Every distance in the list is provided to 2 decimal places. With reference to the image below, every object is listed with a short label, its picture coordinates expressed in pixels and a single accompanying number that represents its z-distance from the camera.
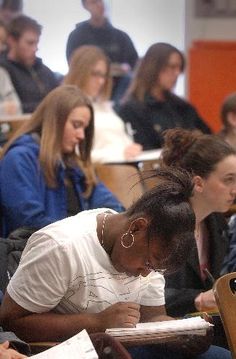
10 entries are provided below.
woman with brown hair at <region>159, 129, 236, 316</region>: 6.03
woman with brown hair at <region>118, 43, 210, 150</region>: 10.29
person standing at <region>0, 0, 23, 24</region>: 9.87
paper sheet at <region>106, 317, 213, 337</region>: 4.47
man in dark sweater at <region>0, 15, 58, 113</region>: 9.85
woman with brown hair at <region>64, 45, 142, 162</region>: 9.48
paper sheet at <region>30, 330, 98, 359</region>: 4.17
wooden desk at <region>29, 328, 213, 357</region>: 4.48
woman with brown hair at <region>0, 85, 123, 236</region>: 7.14
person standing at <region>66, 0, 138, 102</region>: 10.25
